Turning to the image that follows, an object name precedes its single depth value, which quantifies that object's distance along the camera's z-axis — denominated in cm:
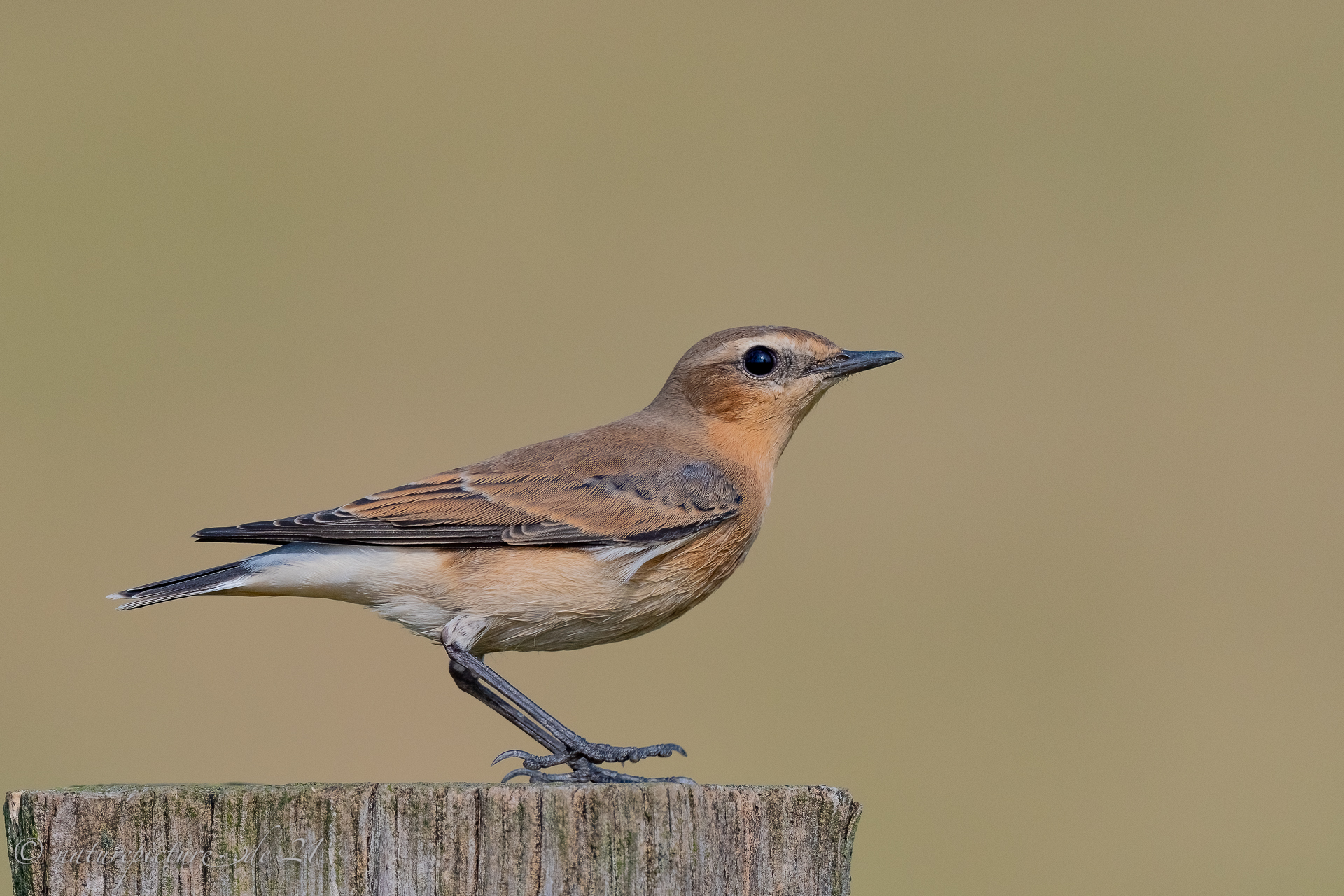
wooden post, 737
